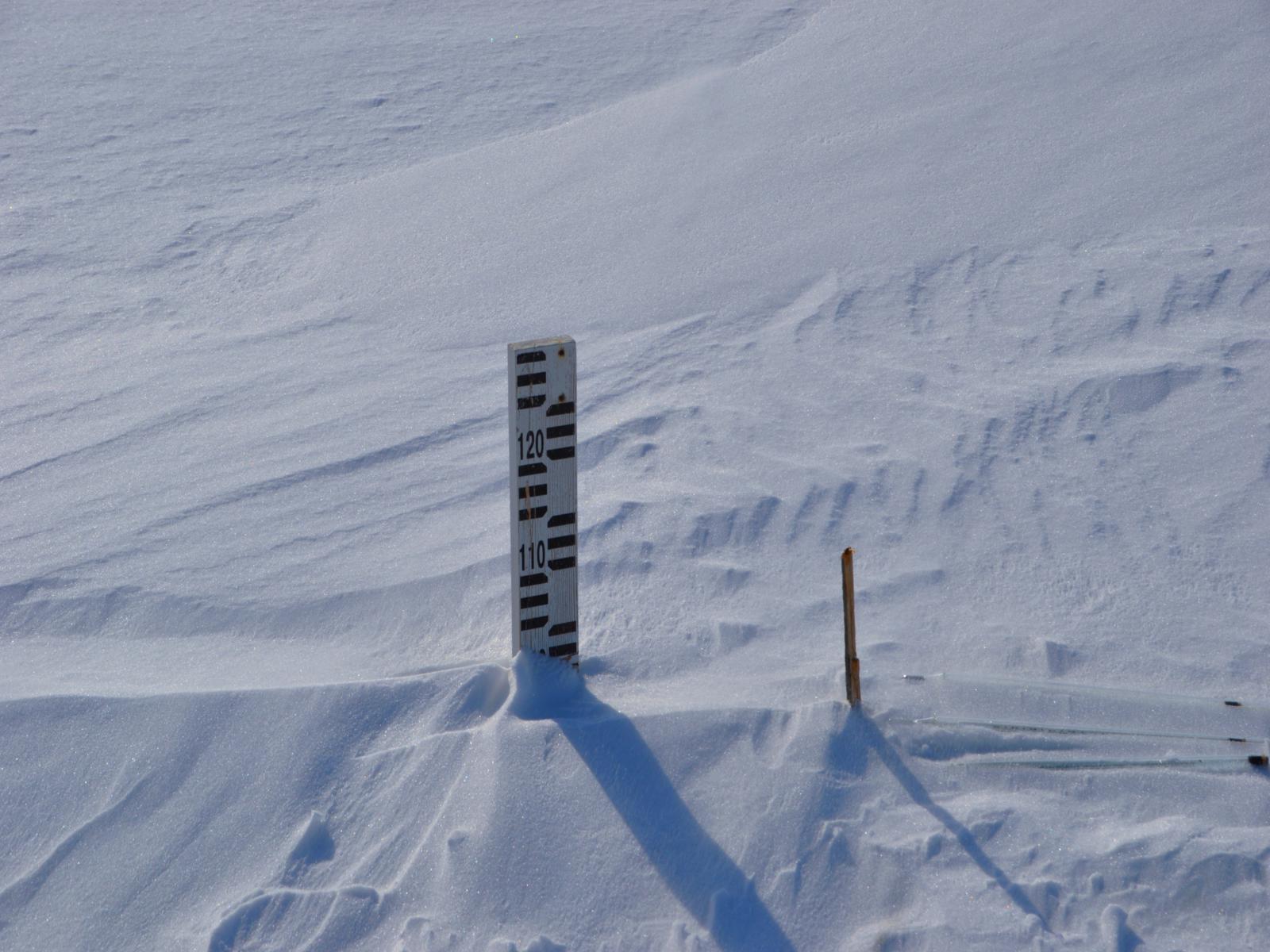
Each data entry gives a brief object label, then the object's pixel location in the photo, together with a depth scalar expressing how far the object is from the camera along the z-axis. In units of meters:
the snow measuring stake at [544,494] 2.89
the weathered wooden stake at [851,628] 2.85
